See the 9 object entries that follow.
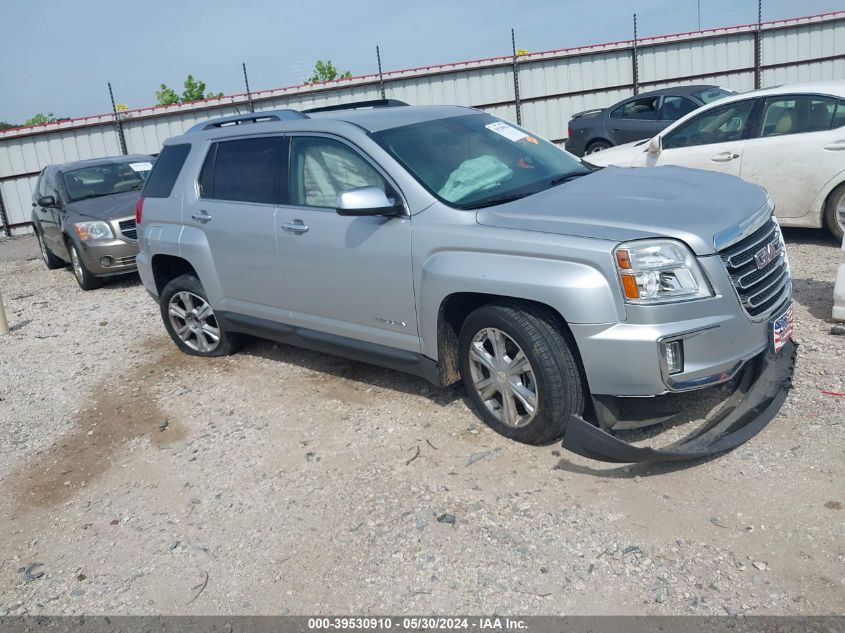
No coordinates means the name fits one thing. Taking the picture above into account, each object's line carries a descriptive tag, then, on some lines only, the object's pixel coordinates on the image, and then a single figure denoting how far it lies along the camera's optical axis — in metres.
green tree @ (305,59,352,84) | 41.50
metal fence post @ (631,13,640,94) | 19.62
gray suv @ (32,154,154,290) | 9.90
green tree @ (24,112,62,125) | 51.91
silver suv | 3.70
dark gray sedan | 12.65
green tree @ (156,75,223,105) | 40.47
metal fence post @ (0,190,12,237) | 19.11
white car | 7.53
